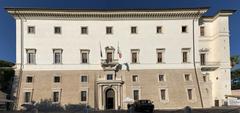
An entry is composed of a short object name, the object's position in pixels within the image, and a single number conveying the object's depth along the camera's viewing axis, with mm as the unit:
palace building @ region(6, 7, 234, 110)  53469
